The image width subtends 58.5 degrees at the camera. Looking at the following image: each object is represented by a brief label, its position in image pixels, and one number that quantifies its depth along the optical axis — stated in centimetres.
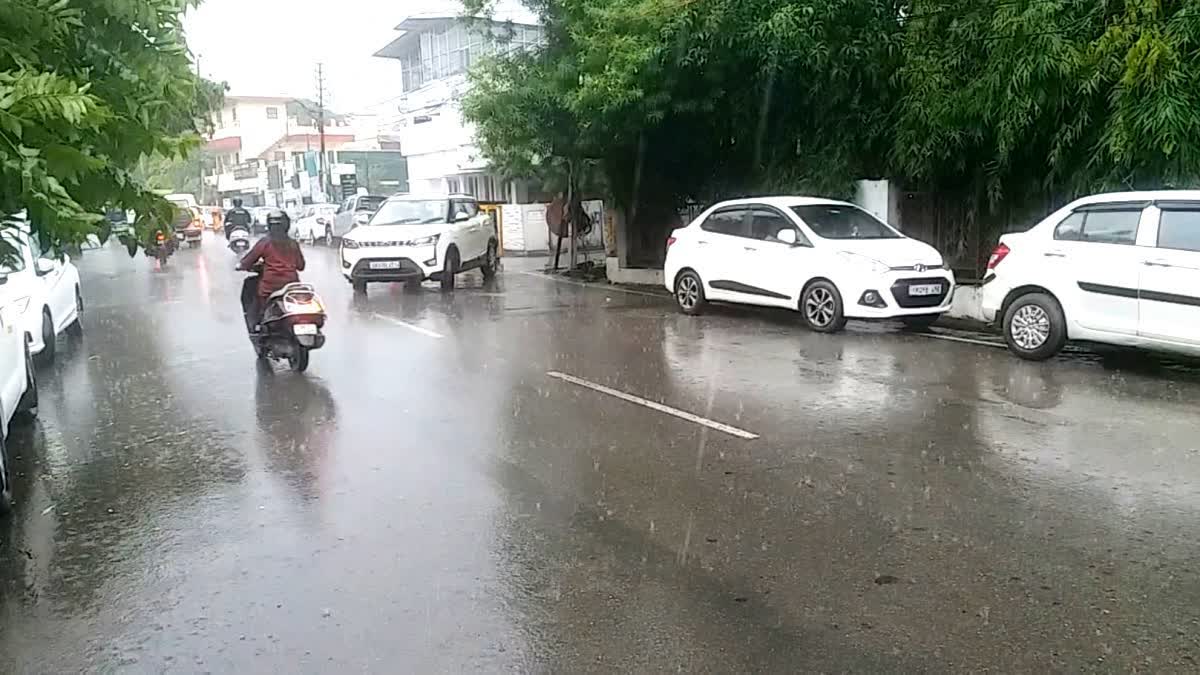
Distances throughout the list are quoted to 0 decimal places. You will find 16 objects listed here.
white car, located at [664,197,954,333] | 1235
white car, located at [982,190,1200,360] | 954
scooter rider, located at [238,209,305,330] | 1100
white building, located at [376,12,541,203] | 3647
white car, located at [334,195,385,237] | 3544
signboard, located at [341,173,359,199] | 4644
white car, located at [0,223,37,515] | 631
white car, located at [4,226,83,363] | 1079
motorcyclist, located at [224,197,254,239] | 3590
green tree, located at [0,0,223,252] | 435
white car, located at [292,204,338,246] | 3869
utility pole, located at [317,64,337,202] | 5016
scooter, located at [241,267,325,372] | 1052
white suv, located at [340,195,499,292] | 1872
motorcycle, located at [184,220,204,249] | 3772
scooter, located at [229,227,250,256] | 3256
